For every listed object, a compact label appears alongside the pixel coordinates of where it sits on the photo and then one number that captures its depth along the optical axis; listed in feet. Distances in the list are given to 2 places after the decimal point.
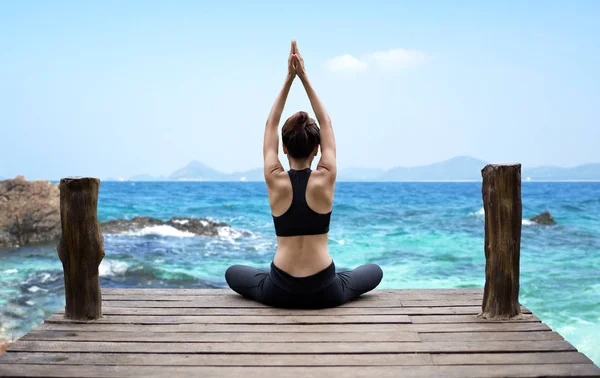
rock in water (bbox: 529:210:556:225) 76.64
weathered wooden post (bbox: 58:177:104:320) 13.96
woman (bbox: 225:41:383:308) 13.70
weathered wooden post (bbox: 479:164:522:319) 13.87
